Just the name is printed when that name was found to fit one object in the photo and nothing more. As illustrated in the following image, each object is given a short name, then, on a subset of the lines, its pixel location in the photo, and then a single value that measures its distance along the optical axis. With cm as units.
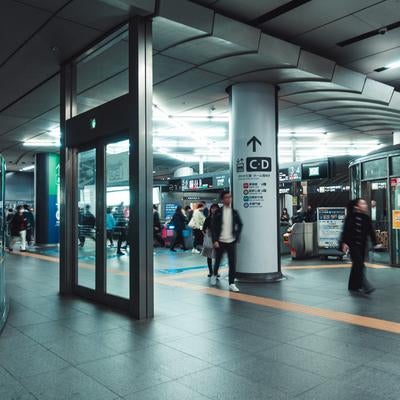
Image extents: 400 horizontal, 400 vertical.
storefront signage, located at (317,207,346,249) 1130
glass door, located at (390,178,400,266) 972
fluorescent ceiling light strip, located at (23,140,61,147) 1479
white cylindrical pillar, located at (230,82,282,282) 800
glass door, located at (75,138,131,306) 597
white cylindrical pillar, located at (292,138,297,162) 1455
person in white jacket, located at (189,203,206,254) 1311
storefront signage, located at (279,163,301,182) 1439
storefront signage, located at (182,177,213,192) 1827
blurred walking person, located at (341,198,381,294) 684
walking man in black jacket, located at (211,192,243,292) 713
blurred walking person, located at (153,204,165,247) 1388
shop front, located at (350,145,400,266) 976
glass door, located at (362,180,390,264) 1124
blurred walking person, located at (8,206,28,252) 1396
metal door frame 529
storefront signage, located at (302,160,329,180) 1270
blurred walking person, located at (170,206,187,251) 1391
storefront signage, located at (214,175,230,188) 1748
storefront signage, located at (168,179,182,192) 2000
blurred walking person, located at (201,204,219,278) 812
